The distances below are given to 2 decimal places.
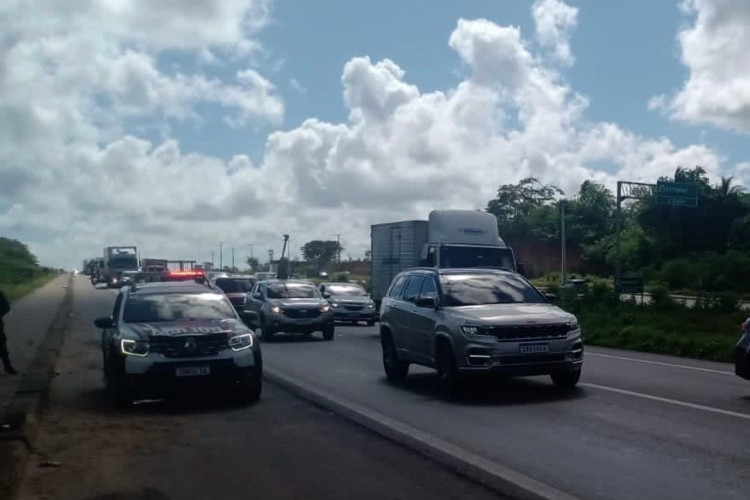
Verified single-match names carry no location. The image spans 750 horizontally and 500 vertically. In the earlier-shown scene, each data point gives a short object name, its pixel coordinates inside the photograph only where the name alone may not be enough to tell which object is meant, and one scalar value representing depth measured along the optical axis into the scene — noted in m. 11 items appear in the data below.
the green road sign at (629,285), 31.50
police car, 12.74
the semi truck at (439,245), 24.91
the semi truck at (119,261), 77.38
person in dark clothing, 16.91
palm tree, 73.00
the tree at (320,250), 126.76
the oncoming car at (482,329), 12.90
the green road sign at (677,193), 36.59
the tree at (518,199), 112.76
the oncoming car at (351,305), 33.66
